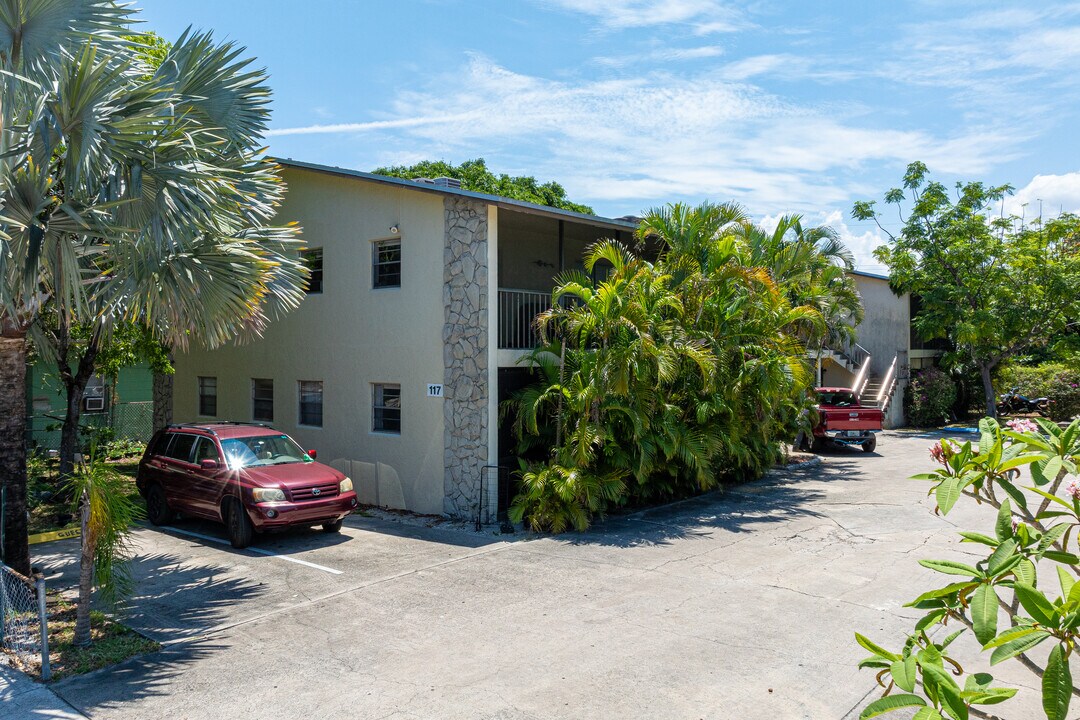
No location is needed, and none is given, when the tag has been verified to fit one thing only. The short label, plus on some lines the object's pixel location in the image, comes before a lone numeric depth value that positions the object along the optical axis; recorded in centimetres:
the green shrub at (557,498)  1202
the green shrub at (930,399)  2878
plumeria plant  267
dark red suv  1149
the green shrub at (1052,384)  2853
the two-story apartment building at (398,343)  1331
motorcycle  2919
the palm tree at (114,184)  824
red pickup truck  2172
